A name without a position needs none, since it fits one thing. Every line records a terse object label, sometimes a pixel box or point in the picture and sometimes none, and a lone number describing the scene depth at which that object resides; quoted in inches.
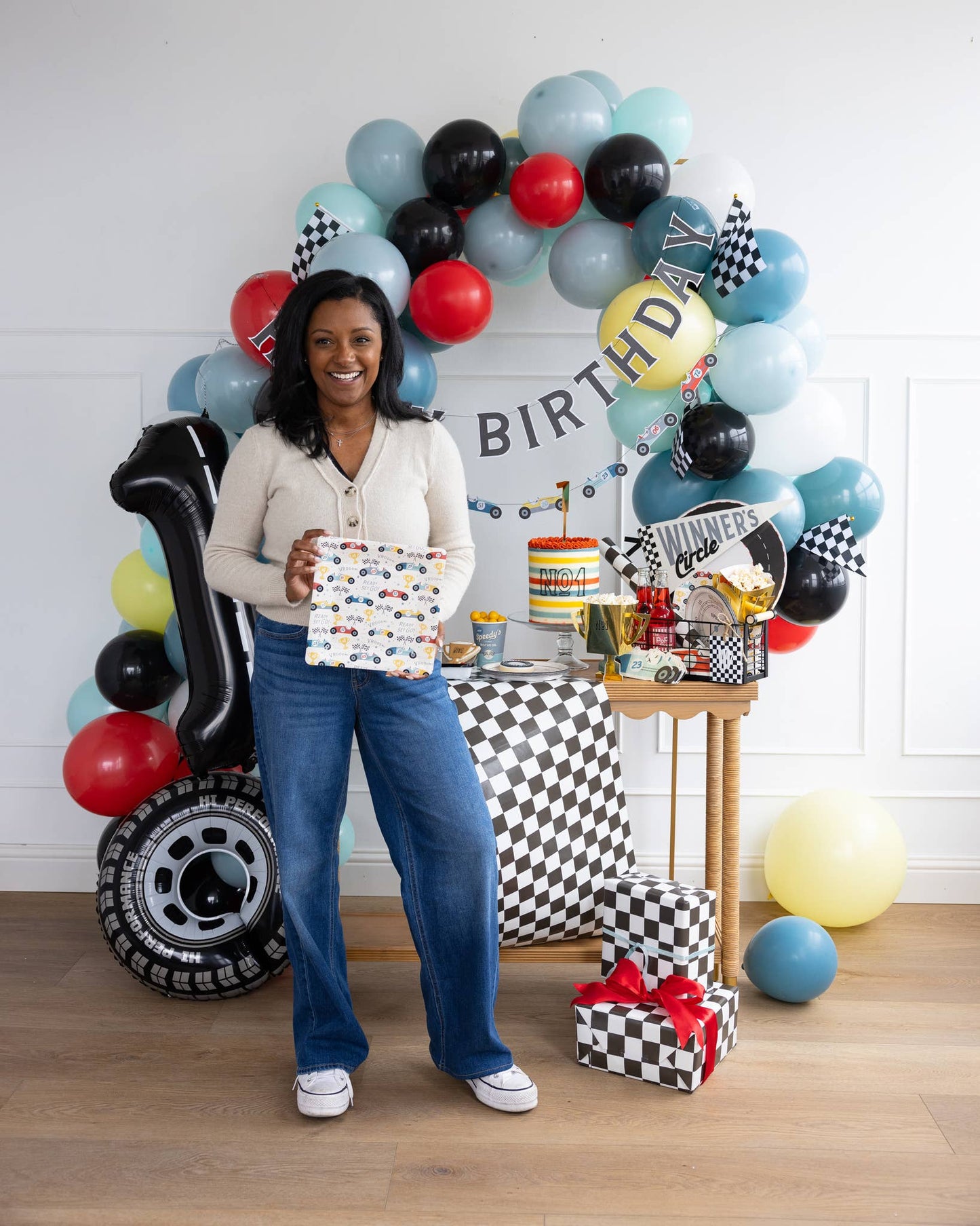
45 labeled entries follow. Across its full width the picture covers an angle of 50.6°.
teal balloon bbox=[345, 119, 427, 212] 92.0
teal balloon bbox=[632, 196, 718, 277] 86.0
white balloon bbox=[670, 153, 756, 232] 90.6
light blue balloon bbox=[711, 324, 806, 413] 87.0
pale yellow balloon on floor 101.7
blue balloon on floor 88.0
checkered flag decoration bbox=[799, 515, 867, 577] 93.9
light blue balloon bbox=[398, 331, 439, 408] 89.7
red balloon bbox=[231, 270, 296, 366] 89.4
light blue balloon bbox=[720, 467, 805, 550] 90.0
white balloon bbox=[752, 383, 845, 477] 92.8
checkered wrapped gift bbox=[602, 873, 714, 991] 80.7
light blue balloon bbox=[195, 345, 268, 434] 92.0
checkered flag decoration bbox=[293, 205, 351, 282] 90.2
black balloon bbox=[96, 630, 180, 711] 96.6
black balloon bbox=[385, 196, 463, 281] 88.4
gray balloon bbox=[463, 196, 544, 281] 91.3
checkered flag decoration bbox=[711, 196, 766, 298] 87.7
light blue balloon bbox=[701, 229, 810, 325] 87.5
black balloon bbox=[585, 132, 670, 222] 87.4
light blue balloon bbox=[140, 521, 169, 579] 94.7
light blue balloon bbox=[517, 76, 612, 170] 89.4
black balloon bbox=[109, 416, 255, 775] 87.9
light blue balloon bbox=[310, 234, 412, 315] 85.0
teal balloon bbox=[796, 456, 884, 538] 94.7
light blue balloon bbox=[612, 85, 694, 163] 91.8
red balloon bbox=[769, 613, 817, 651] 97.7
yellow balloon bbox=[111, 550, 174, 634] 99.3
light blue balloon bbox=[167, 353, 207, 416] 99.3
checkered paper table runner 85.7
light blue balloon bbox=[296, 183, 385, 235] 90.7
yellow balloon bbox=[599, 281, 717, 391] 87.9
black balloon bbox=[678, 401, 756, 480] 88.2
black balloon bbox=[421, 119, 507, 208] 88.1
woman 68.8
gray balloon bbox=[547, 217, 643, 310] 90.7
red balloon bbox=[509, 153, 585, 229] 87.0
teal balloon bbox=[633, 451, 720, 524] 93.5
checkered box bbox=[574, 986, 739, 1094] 76.4
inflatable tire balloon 89.8
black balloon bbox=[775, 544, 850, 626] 93.3
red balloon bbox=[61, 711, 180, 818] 96.3
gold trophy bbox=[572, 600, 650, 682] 90.1
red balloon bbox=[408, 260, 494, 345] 87.0
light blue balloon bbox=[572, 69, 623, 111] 95.8
